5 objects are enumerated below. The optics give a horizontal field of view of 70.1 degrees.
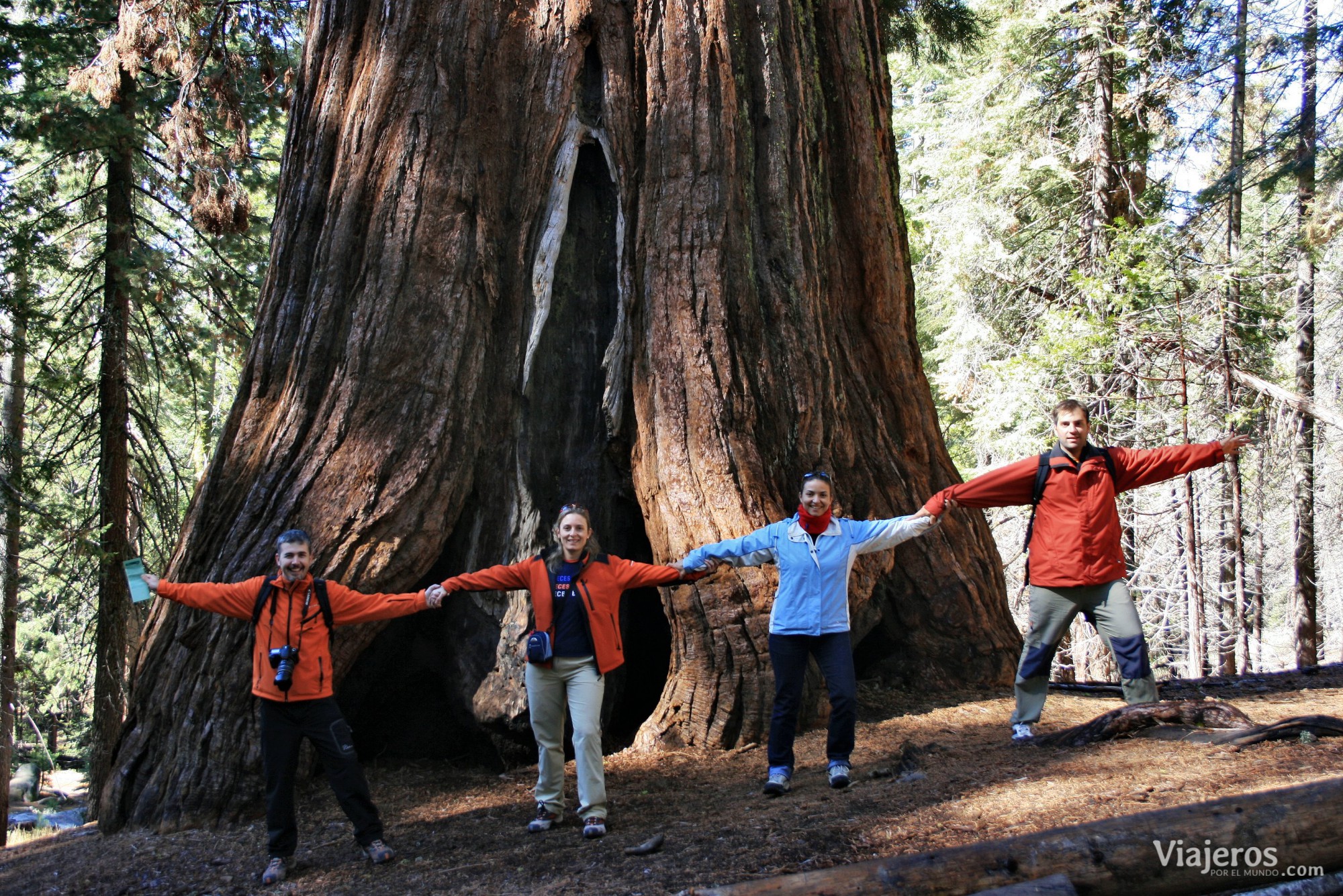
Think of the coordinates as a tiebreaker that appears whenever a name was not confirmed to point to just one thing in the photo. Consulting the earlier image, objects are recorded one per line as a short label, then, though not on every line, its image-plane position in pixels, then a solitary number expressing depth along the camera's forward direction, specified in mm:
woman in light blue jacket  4809
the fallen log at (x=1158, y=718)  4910
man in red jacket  5105
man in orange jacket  4551
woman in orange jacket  4688
